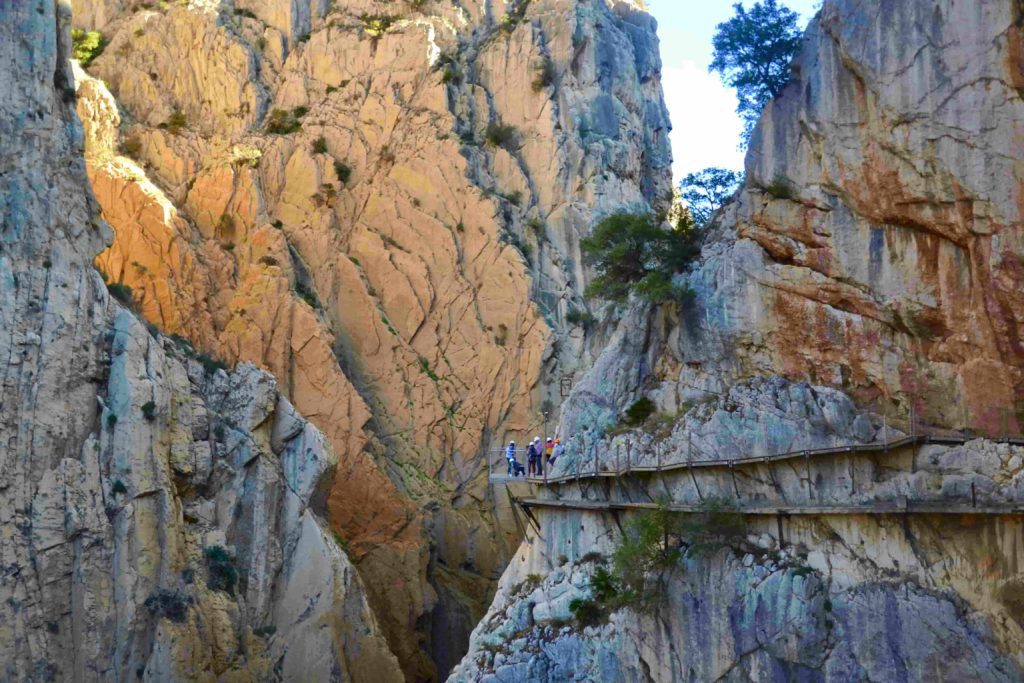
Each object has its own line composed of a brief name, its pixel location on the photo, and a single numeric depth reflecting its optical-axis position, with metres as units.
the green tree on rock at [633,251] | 37.22
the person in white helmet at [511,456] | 40.59
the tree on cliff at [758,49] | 38.34
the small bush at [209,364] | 48.56
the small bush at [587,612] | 34.25
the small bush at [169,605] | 42.62
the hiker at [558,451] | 38.47
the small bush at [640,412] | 36.31
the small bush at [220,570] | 44.62
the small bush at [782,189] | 34.06
